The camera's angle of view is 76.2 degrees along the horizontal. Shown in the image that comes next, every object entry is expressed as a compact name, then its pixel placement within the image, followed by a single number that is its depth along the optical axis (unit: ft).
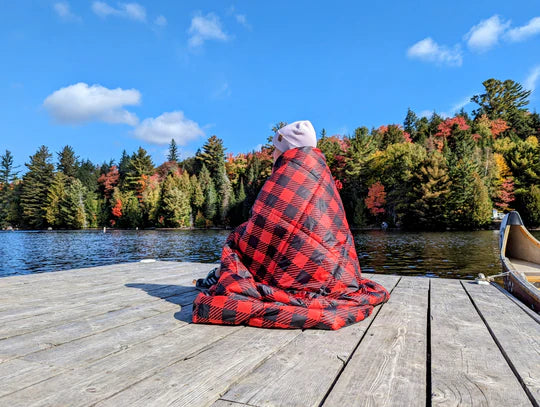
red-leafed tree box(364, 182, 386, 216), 124.16
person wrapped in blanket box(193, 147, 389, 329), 6.57
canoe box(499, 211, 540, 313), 14.58
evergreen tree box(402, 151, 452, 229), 107.28
